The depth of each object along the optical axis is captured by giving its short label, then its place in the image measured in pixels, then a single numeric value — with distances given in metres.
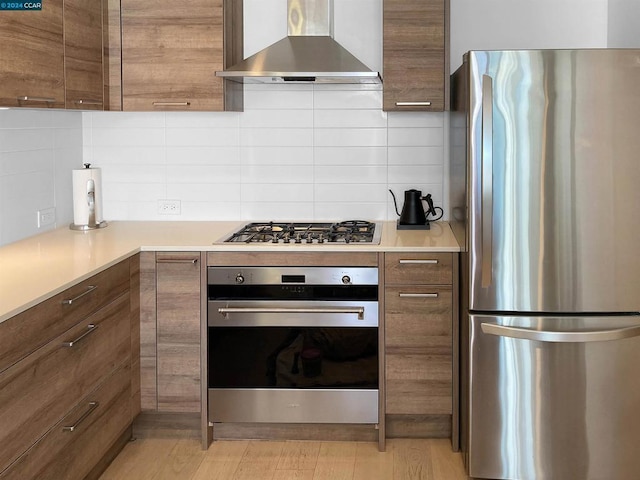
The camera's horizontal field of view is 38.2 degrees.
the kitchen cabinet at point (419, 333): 3.88
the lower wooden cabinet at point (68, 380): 2.68
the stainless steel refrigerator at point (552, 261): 3.43
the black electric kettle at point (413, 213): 4.33
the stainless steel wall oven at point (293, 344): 3.89
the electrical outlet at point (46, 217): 4.16
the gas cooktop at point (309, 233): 3.99
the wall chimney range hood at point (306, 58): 4.02
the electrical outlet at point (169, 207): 4.66
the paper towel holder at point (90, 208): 4.27
